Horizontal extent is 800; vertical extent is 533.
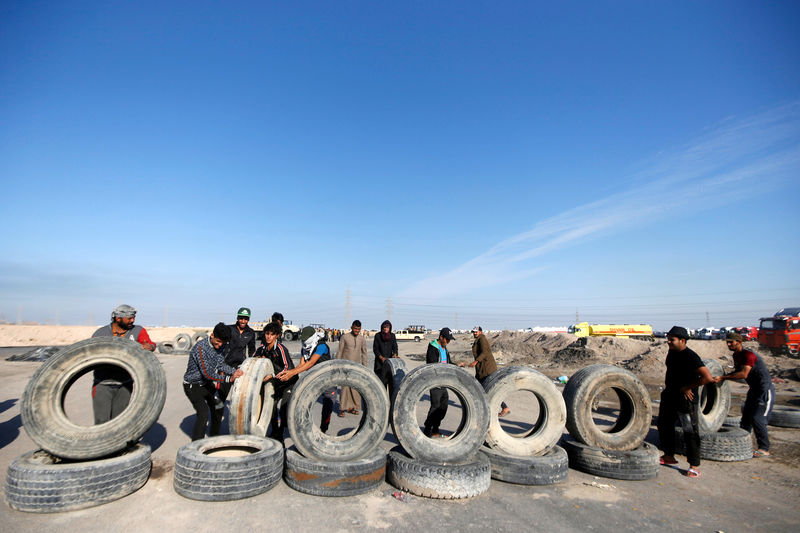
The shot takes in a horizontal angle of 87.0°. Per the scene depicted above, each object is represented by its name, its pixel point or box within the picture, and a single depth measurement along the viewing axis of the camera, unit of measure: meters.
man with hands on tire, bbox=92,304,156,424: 5.25
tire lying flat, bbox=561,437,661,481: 5.79
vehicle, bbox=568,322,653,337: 52.62
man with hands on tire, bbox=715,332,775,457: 7.03
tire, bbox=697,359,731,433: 7.44
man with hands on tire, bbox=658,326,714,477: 6.29
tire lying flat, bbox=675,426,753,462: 6.79
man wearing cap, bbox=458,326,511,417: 9.36
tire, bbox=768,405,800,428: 9.16
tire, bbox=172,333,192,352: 26.33
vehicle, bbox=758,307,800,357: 27.50
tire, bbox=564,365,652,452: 6.25
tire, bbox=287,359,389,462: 5.31
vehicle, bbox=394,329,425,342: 57.03
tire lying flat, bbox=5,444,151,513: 4.27
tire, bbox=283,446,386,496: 4.95
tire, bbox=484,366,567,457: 6.05
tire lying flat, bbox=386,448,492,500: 5.02
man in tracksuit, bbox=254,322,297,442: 6.55
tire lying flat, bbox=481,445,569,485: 5.52
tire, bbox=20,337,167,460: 4.64
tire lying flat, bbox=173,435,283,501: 4.64
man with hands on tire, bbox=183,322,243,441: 6.05
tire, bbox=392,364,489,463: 5.46
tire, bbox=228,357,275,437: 5.70
